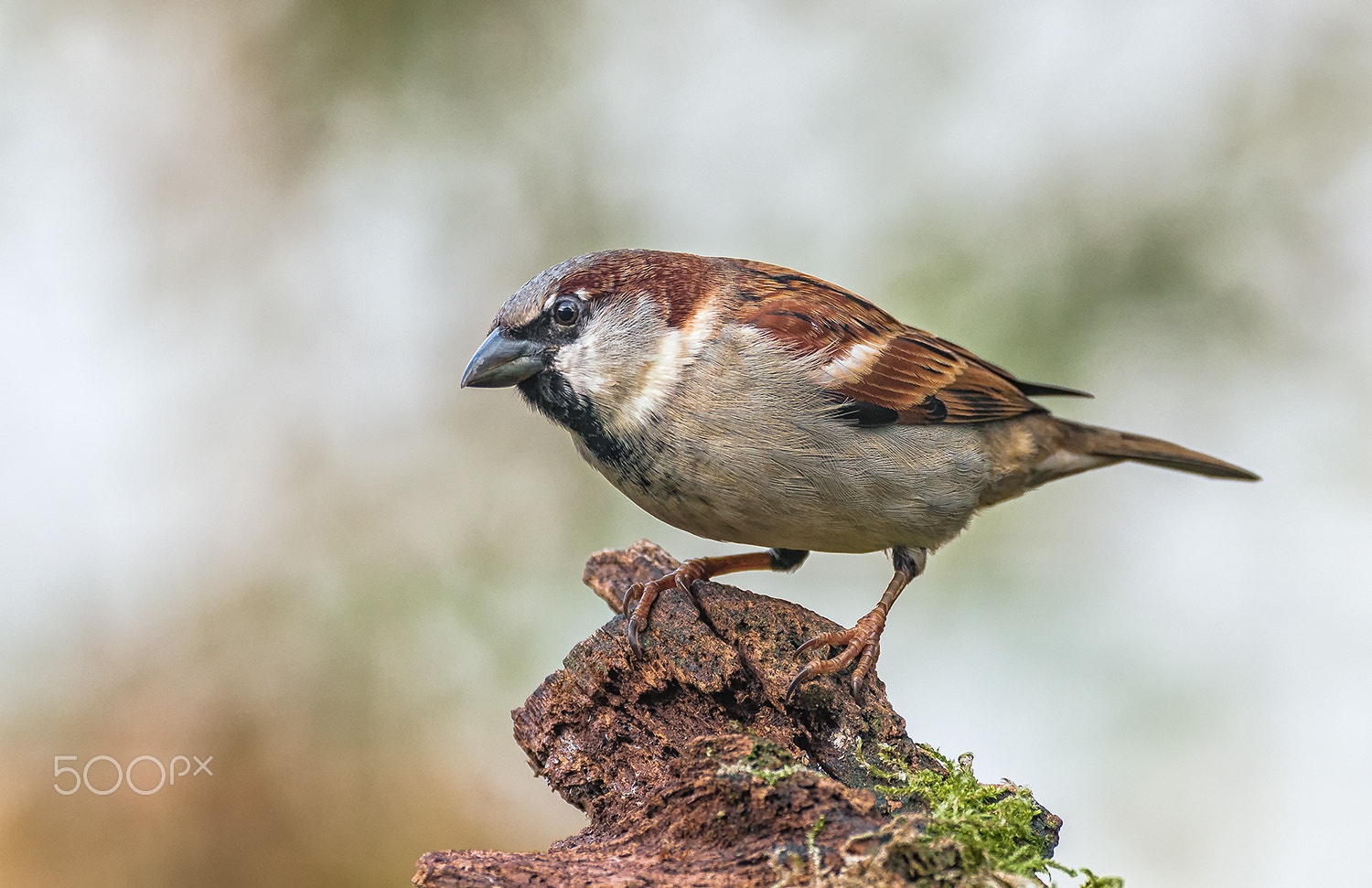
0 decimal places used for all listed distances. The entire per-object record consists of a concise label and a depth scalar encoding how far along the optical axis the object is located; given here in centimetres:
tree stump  472
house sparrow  723
